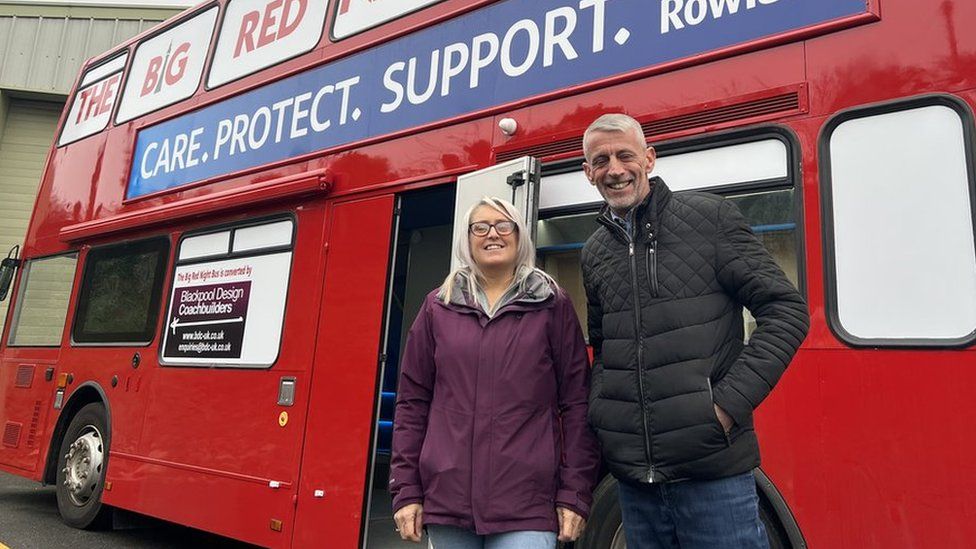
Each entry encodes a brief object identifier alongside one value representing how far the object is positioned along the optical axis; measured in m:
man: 1.49
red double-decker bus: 2.21
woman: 1.70
